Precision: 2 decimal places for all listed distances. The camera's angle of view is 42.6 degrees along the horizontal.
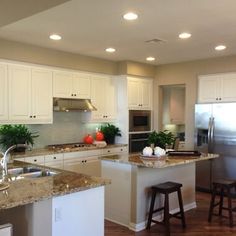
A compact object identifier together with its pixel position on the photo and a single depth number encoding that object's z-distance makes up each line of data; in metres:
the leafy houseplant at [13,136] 4.89
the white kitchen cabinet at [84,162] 5.27
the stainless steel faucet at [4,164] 2.72
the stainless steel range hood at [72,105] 5.48
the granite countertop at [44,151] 4.67
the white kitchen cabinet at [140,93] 6.50
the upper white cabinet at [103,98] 6.15
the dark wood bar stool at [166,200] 3.81
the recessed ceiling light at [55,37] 4.37
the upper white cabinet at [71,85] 5.47
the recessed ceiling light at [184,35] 4.23
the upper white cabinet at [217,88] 5.77
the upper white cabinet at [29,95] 4.86
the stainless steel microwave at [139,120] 6.54
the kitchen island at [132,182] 3.98
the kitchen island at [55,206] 2.38
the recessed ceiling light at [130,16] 3.39
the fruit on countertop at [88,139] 6.12
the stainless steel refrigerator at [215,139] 5.63
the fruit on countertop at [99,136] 6.23
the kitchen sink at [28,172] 3.21
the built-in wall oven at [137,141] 6.55
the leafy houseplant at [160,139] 4.77
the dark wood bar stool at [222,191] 4.19
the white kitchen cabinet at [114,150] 5.92
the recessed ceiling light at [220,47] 5.01
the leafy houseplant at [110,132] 6.38
